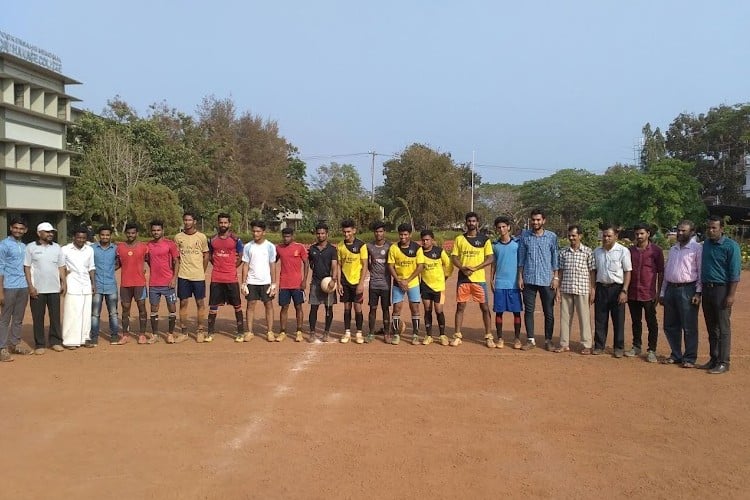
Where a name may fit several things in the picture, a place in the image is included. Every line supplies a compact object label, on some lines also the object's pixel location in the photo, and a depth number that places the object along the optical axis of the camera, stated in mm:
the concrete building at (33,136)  39500
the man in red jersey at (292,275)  8969
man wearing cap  8148
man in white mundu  8461
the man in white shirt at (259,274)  8984
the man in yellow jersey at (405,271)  8727
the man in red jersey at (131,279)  8906
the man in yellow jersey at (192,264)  9000
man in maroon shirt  7965
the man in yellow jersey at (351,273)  8844
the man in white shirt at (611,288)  8031
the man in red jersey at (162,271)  8875
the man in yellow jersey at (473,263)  8594
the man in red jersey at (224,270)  9039
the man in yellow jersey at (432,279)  8789
